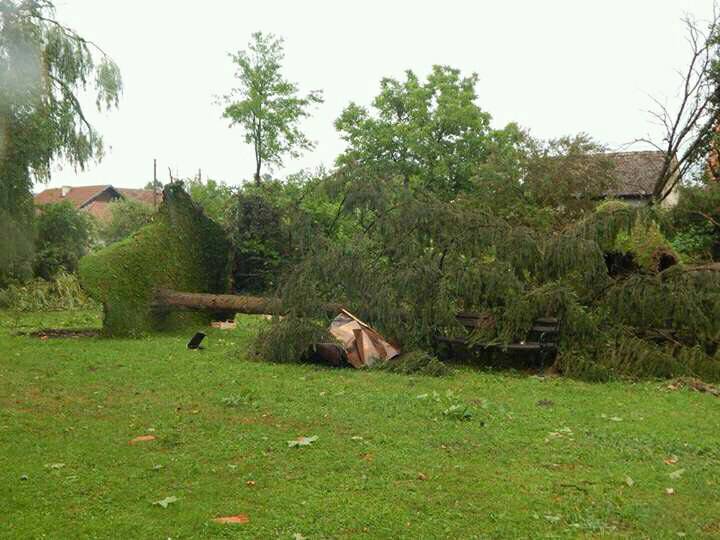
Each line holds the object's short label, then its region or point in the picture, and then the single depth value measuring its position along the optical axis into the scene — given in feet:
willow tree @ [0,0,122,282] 57.52
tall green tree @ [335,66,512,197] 120.47
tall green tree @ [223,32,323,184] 98.27
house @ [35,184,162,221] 228.63
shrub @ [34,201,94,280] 74.49
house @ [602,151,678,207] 100.22
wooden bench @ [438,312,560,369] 33.65
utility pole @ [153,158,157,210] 121.33
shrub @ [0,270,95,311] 65.72
